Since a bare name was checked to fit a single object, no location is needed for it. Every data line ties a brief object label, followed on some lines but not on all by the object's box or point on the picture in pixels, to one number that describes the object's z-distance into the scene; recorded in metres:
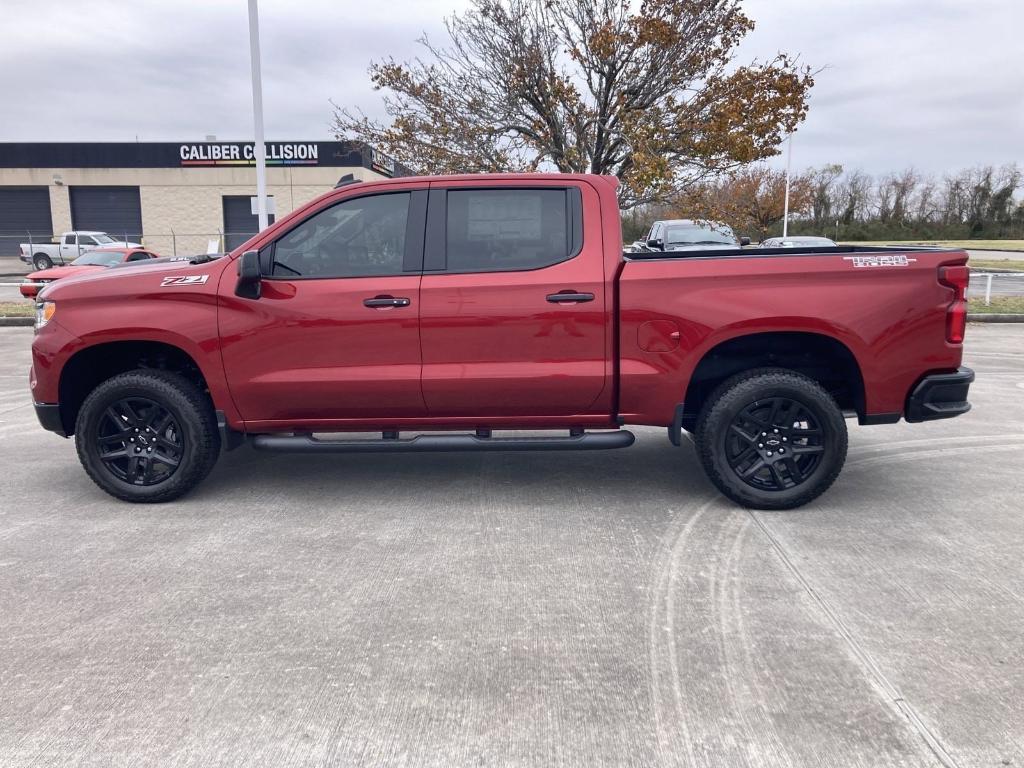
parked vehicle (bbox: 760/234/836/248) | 23.72
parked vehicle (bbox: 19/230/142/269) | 31.61
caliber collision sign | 38.94
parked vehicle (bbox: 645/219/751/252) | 16.56
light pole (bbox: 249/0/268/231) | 15.09
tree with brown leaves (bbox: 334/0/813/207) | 14.11
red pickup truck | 4.75
